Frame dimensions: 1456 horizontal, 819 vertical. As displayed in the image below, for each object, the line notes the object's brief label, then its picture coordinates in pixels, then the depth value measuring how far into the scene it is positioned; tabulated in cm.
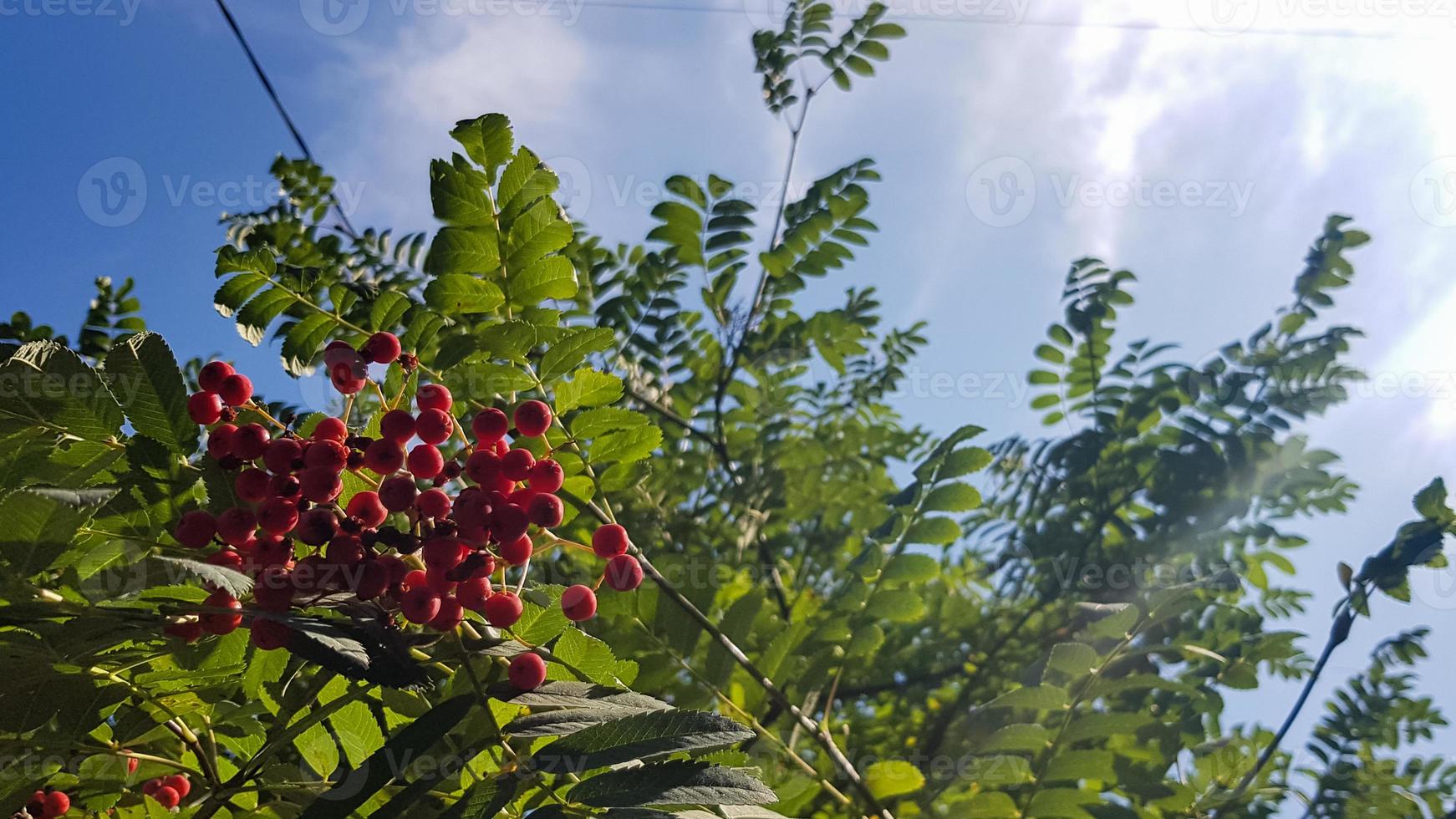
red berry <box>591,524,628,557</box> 25
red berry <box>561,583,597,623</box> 24
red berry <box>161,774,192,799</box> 25
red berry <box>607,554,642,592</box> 25
